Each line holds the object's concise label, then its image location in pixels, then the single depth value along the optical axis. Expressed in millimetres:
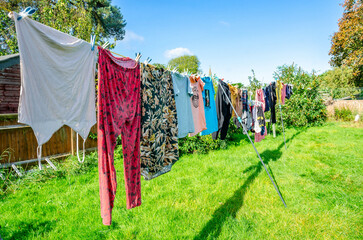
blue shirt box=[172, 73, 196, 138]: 2807
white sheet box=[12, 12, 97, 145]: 1253
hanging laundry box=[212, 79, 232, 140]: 3580
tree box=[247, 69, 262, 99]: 11203
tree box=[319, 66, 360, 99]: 24131
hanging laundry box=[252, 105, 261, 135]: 5465
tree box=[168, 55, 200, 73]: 40969
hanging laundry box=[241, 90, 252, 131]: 4816
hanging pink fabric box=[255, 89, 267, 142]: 5629
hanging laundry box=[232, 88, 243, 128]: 4551
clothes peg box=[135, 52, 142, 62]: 2105
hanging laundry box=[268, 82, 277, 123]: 5910
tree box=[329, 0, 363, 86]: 14375
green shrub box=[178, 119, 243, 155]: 6205
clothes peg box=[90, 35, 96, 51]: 1557
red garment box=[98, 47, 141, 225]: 1632
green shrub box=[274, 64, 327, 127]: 10453
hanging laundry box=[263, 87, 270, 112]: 5886
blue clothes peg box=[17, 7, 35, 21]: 1211
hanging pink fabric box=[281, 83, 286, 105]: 6980
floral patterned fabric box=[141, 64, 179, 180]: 2170
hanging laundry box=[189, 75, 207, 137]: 3162
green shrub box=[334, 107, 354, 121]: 10844
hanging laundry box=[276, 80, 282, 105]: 6402
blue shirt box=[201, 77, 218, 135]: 3443
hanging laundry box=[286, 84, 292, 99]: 7292
